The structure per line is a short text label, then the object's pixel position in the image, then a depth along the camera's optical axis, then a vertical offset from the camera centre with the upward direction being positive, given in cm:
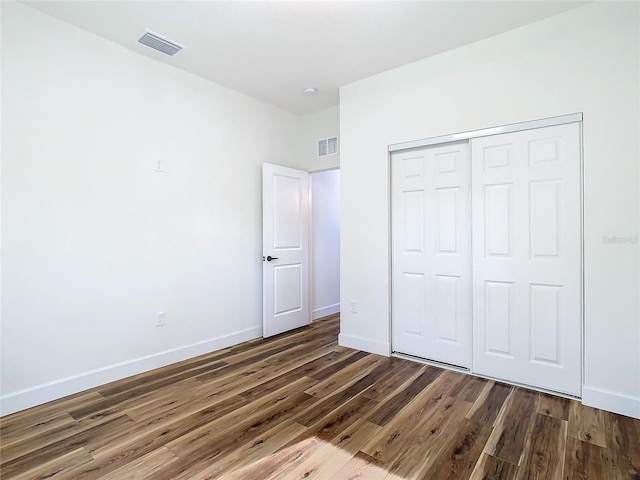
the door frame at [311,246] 473 -14
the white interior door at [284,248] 412 -15
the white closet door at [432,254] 306 -18
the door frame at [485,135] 246 +85
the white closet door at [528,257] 252 -18
